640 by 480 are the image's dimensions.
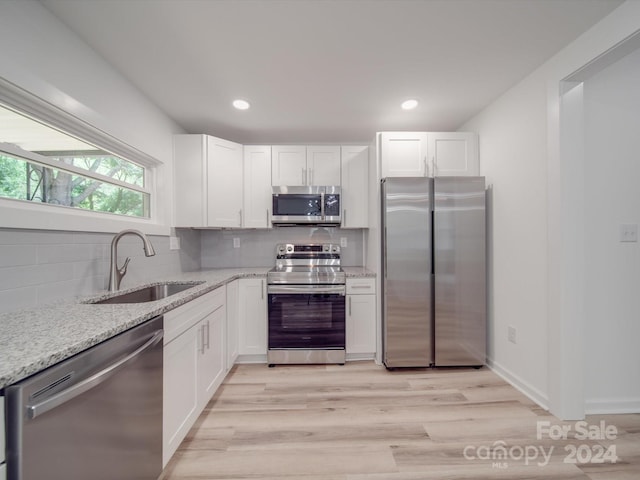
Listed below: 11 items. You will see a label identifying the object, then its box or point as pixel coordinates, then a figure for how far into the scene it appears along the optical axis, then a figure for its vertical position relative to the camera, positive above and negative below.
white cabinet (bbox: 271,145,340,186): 2.76 +0.88
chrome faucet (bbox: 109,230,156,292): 1.58 -0.07
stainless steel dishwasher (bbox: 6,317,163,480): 0.63 -0.53
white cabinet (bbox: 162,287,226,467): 1.26 -0.71
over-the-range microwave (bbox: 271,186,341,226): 2.67 +0.42
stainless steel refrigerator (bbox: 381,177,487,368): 2.25 -0.17
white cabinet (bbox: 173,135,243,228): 2.50 +0.64
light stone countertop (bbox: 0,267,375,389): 0.66 -0.30
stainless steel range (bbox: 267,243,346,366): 2.39 -0.69
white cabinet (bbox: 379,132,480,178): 2.43 +0.86
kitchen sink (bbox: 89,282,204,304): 1.73 -0.35
